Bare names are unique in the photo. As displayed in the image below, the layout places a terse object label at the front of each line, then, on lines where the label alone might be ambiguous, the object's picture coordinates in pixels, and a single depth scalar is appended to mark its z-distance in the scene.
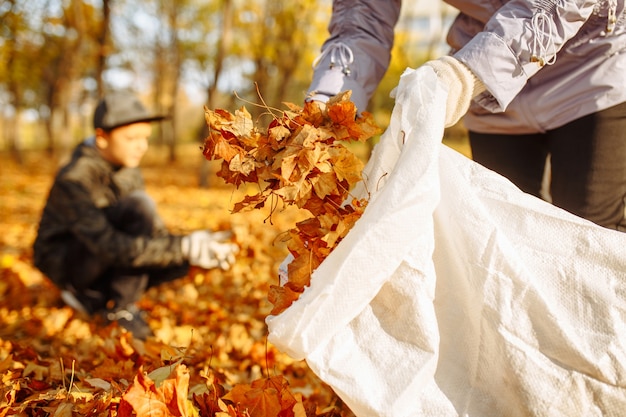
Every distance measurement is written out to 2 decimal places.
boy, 2.72
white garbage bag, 1.15
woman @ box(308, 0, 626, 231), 1.29
